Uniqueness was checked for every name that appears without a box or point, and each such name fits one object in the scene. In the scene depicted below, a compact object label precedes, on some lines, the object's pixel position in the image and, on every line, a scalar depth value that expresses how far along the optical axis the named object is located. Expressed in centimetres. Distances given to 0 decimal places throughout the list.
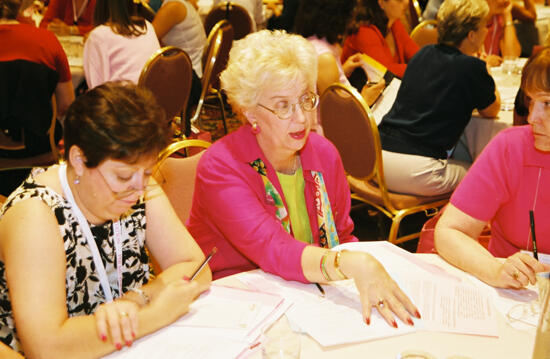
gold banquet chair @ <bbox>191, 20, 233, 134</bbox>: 418
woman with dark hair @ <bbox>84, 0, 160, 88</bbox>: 365
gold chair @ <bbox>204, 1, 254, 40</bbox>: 536
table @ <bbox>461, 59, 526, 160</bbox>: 323
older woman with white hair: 176
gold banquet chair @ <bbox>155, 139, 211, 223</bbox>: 211
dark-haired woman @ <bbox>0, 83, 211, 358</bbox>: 133
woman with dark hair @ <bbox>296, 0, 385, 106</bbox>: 377
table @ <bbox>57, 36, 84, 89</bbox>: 423
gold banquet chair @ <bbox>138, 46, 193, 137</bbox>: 347
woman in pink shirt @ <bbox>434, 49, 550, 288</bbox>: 179
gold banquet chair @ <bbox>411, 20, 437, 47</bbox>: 522
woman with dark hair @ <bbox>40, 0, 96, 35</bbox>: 535
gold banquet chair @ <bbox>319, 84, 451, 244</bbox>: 288
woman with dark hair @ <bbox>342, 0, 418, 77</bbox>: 425
